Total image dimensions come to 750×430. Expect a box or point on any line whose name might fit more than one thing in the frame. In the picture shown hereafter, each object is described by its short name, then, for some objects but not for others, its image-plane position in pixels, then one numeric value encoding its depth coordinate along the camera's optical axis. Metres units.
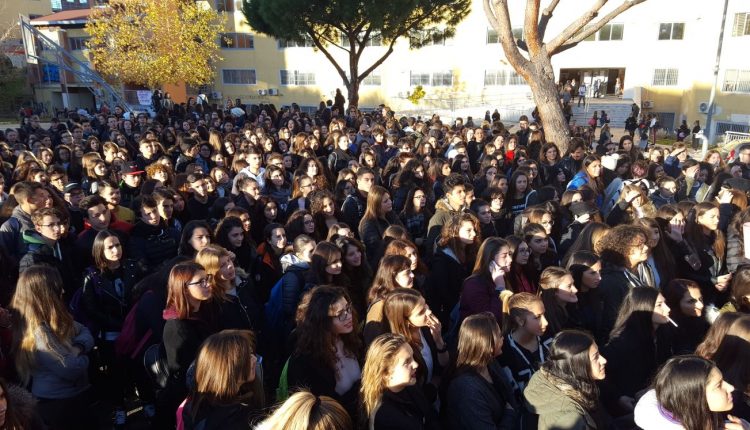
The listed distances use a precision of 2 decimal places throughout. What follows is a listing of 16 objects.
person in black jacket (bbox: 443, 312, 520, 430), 2.91
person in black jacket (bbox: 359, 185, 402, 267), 5.68
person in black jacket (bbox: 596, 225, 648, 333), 4.13
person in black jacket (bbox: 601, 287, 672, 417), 3.46
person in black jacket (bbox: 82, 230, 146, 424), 4.29
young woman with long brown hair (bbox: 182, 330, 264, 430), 2.65
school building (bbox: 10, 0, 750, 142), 30.50
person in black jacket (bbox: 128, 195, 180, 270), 5.16
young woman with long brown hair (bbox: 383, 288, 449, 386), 3.37
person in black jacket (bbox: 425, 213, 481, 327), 4.76
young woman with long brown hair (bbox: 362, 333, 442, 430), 2.72
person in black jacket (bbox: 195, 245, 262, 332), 3.91
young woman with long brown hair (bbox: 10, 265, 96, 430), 3.30
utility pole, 19.53
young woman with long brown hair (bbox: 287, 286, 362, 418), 3.14
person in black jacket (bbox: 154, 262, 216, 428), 3.44
